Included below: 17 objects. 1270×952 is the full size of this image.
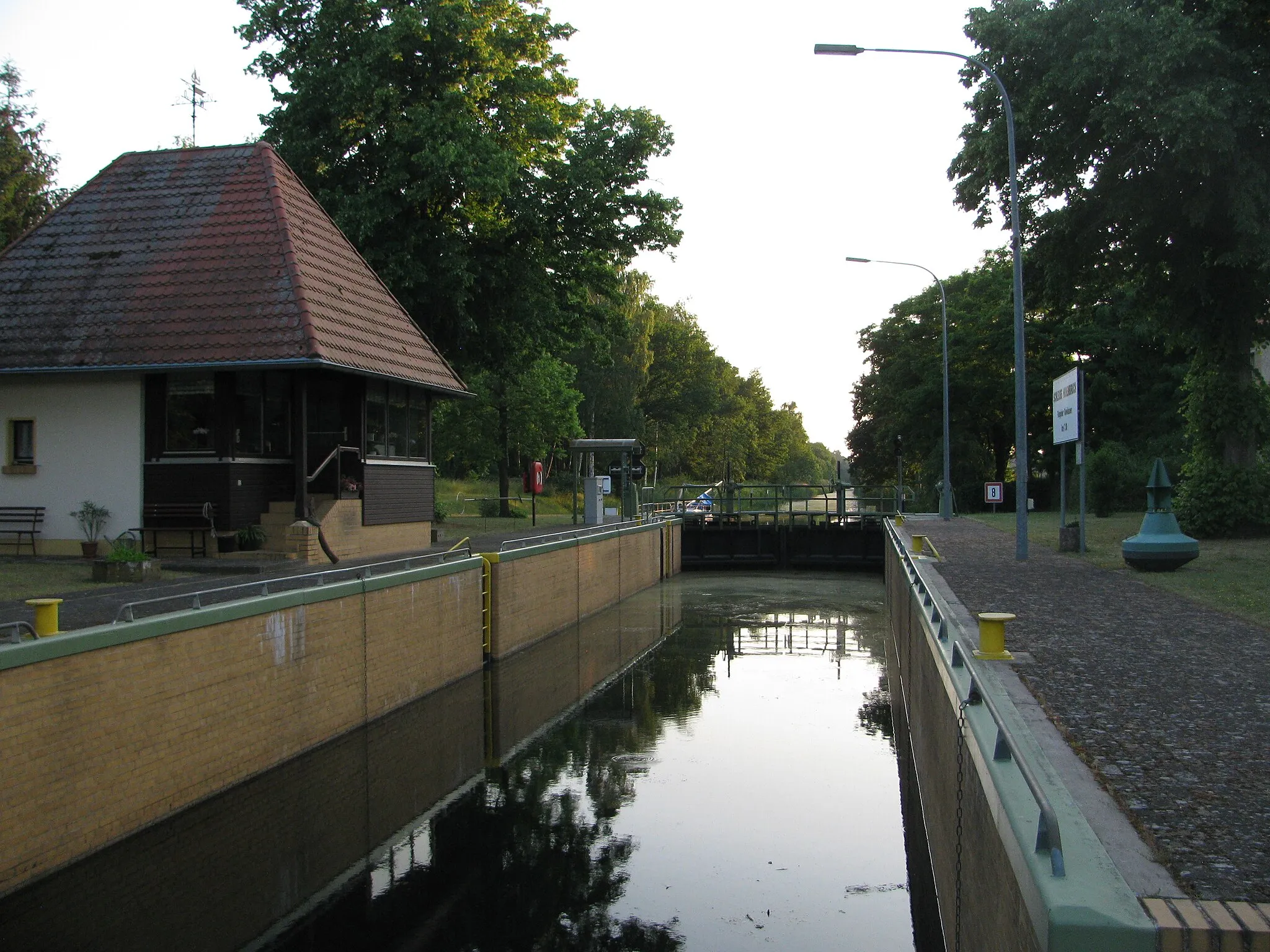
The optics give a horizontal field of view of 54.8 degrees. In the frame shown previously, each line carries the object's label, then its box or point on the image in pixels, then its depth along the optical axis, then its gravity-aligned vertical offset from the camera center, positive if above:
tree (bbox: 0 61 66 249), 35.22 +9.34
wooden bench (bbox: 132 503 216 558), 18.02 -0.57
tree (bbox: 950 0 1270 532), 21.77 +5.84
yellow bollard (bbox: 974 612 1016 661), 8.67 -1.18
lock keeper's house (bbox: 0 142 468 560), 18.17 +1.72
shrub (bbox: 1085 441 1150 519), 38.69 -0.28
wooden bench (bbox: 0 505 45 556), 18.48 -0.57
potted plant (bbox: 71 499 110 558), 18.22 -0.54
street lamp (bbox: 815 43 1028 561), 19.36 +1.33
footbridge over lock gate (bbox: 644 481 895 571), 39.81 -2.02
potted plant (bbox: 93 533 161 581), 15.20 -1.06
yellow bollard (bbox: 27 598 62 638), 8.42 -0.92
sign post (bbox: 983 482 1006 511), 39.91 -0.61
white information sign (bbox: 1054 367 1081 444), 20.92 +1.16
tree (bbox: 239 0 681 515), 26.16 +7.17
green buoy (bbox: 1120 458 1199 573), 16.94 -0.94
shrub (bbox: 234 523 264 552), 18.12 -0.84
